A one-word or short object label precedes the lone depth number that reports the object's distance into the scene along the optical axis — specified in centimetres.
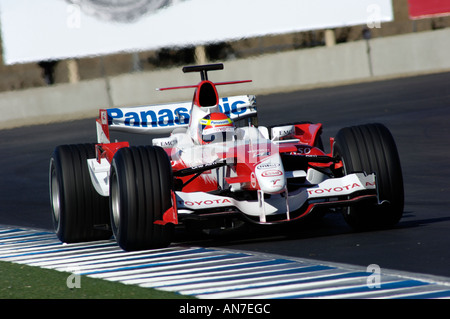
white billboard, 6259
